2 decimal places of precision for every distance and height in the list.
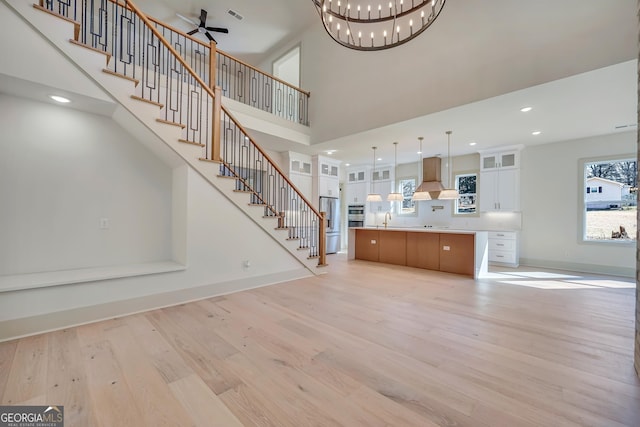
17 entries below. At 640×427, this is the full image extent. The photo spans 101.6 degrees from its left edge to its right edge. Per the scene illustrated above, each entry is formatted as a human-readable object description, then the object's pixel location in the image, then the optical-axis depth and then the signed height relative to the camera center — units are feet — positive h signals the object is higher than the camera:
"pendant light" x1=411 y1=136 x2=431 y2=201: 18.52 +1.31
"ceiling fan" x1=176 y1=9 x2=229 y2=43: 17.51 +12.87
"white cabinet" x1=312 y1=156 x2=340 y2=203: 23.70 +3.38
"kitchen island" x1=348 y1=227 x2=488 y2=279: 16.44 -2.50
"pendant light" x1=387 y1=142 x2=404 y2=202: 19.43 +3.91
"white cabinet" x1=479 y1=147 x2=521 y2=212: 20.49 +2.75
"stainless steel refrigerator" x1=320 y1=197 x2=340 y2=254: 24.68 -0.82
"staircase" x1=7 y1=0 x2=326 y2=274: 8.39 +4.62
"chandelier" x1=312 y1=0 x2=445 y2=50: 7.75 +11.66
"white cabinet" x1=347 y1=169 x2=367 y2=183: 28.71 +4.15
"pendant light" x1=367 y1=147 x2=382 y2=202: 19.95 +1.16
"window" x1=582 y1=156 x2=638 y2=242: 16.97 +1.03
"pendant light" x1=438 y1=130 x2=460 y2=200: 17.52 +1.39
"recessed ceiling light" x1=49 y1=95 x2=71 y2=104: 9.43 +4.09
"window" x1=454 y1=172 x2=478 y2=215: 23.03 +1.78
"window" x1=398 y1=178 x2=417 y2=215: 26.55 +2.09
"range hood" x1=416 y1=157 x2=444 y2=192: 22.48 +3.80
